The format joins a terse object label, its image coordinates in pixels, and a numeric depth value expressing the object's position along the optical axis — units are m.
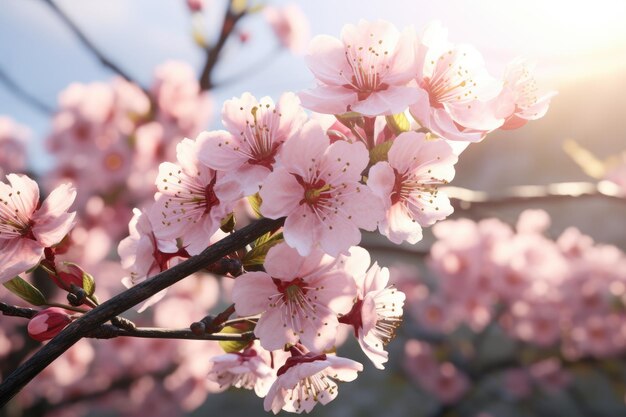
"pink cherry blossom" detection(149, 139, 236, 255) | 0.37
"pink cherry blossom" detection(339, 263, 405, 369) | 0.38
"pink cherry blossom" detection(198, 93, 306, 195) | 0.36
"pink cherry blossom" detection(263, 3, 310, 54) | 2.49
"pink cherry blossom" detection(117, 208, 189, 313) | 0.39
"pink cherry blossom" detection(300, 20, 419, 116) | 0.36
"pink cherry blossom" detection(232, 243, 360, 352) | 0.37
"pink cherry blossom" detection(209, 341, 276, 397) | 0.39
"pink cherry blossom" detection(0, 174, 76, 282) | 0.37
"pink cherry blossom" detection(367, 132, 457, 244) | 0.36
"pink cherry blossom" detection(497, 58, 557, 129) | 0.38
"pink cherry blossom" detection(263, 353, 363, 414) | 0.37
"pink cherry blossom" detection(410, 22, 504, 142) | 0.37
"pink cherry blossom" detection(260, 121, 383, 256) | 0.35
